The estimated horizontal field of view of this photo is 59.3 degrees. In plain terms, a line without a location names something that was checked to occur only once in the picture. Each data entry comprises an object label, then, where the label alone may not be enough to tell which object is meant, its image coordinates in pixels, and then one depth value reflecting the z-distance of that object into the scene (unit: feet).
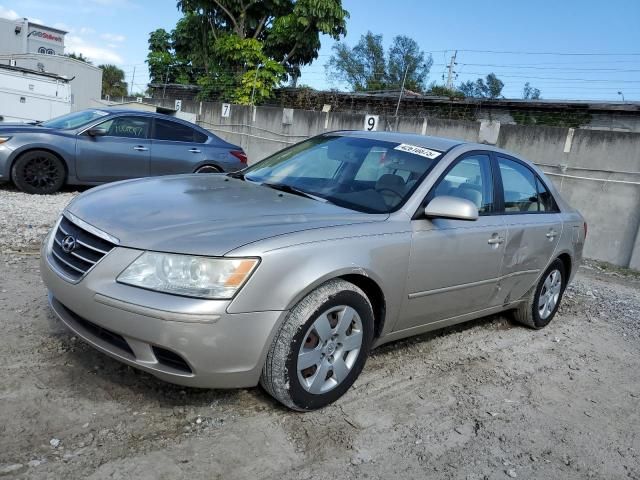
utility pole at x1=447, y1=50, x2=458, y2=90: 106.47
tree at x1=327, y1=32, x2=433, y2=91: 173.17
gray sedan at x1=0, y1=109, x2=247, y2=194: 26.07
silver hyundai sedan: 8.63
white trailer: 40.29
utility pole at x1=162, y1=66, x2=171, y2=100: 80.72
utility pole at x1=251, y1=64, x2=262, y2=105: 61.52
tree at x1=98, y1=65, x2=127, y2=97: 165.25
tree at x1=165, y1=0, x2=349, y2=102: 63.05
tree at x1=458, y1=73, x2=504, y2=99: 136.56
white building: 88.14
